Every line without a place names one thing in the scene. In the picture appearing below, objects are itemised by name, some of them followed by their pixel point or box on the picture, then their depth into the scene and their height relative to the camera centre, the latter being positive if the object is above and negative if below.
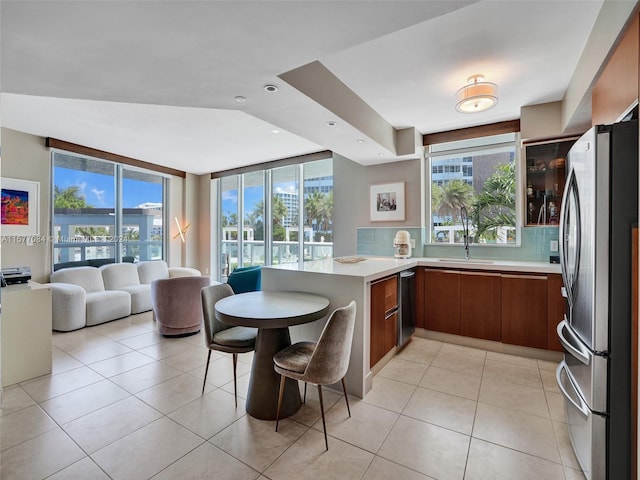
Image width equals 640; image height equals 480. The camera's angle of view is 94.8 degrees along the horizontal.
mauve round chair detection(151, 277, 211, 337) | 3.71 -0.85
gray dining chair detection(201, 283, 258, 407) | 2.22 -0.77
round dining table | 1.98 -0.81
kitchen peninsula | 2.39 -0.39
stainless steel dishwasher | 3.17 -0.79
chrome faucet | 3.82 +0.14
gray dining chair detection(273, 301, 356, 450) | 1.78 -0.77
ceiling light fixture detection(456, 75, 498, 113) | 2.55 +1.25
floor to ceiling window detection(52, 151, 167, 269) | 4.87 +0.50
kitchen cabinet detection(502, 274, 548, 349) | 3.02 -0.76
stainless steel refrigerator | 1.36 -0.28
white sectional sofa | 3.94 -0.85
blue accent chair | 3.80 -0.56
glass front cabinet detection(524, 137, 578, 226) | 3.20 +0.65
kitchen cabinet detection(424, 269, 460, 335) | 3.46 -0.76
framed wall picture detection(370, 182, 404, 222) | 4.30 +0.53
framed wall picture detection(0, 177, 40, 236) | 4.08 +0.44
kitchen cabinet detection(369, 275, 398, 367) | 2.57 -0.75
